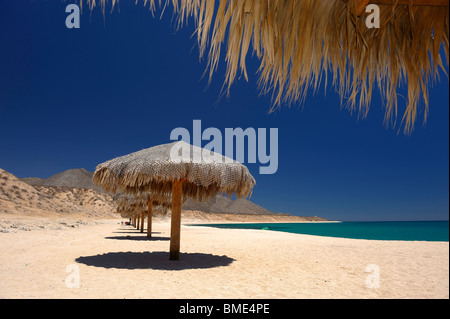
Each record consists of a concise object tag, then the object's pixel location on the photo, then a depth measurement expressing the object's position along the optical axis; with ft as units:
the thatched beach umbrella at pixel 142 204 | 40.80
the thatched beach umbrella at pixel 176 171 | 16.99
